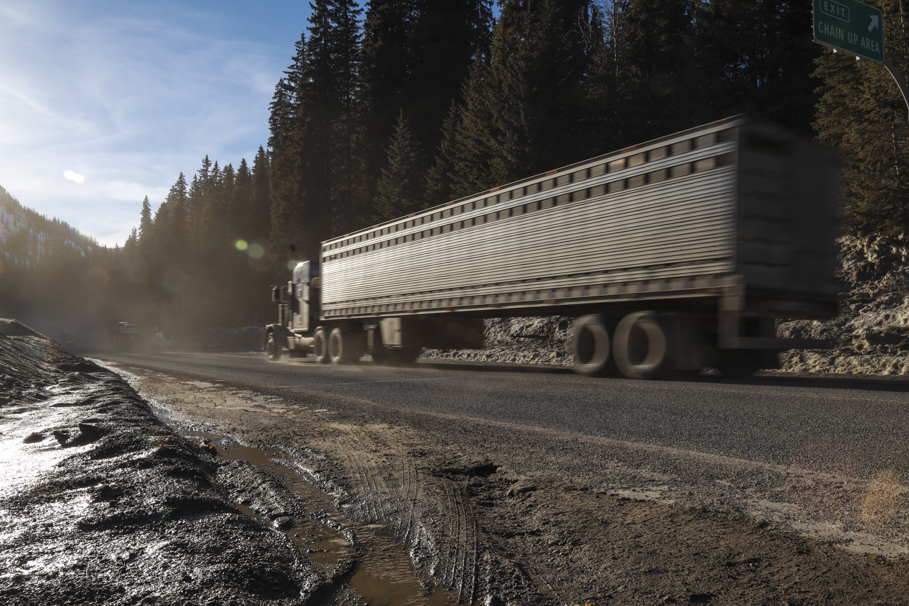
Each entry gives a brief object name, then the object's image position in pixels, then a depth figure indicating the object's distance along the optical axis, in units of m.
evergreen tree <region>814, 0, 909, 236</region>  17.48
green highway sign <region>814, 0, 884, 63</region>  12.27
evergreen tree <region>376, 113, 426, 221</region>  38.41
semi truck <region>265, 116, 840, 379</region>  10.12
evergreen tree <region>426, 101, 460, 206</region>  35.97
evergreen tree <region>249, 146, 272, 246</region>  70.50
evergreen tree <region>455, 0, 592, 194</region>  29.03
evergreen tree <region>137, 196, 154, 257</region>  105.31
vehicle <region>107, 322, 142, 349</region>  48.62
